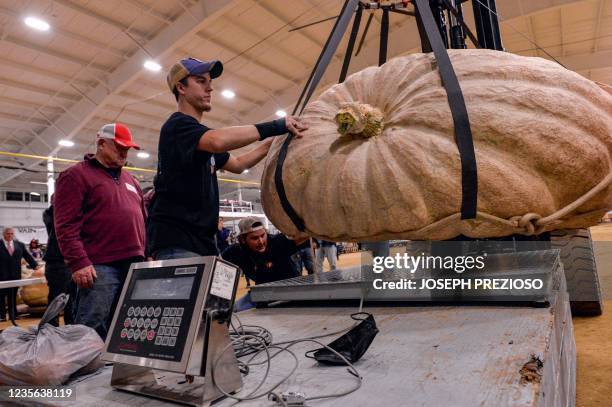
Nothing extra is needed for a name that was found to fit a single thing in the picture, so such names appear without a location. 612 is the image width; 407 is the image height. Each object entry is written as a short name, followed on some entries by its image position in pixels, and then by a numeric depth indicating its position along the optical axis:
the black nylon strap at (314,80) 1.64
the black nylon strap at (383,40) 2.29
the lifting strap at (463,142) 1.28
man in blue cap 1.68
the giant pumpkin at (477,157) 1.30
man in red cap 2.24
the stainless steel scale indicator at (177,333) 0.96
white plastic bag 1.12
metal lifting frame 1.29
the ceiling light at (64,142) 14.36
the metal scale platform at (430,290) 1.52
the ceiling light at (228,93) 13.59
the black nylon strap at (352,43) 2.12
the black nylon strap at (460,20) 2.02
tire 3.27
